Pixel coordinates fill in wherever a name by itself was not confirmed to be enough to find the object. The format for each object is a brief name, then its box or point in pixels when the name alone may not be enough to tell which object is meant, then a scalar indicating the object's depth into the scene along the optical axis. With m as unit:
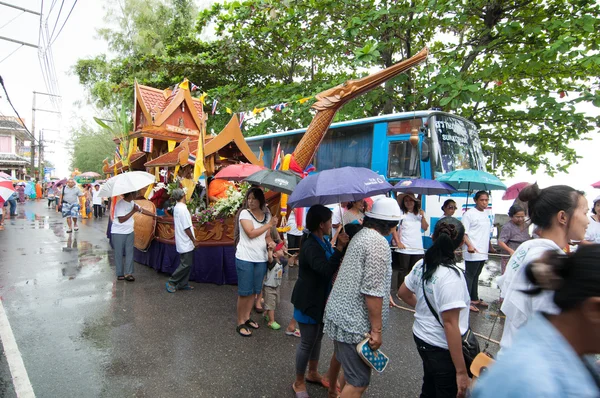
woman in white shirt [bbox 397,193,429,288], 5.80
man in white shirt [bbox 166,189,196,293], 5.61
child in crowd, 4.43
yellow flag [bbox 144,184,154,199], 9.37
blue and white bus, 7.70
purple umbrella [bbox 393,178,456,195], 6.16
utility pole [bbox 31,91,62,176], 29.05
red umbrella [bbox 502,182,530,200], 8.51
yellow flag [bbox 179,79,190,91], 9.66
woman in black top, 2.80
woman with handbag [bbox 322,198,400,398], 2.28
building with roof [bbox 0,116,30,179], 41.76
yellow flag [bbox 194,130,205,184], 6.39
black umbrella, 3.92
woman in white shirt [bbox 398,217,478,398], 2.03
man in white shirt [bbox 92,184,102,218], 17.17
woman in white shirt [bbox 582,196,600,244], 4.88
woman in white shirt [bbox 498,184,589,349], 1.74
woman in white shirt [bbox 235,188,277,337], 4.08
